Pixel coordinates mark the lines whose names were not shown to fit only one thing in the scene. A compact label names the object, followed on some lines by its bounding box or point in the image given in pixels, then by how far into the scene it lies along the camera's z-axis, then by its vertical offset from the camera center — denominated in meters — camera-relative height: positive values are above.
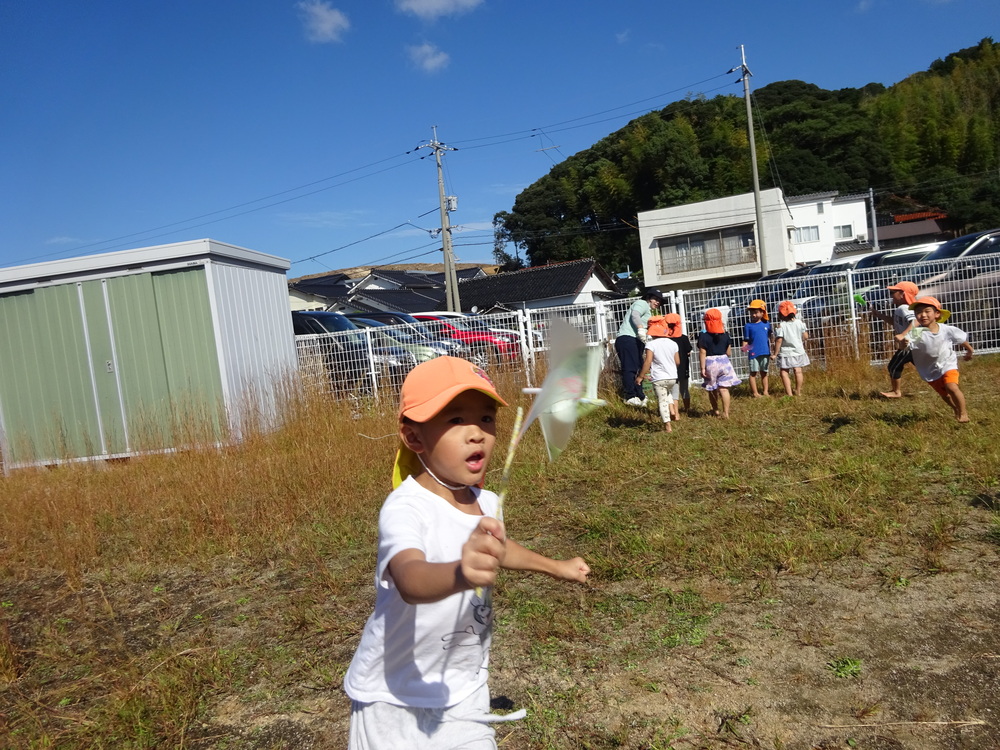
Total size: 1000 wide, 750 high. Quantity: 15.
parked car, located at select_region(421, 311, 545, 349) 10.71 +0.24
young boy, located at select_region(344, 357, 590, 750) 1.73 -0.58
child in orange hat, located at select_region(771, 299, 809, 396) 9.23 -0.46
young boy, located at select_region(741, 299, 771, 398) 9.63 -0.39
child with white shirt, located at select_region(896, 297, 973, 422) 6.62 -0.52
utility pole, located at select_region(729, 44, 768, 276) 26.23 +5.15
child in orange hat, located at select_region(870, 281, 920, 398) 7.89 -0.31
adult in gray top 9.33 -0.18
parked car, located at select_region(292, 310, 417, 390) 10.35 -0.02
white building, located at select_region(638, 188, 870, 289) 42.06 +4.44
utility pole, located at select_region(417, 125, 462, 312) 29.70 +3.65
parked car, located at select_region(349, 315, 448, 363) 10.63 +0.15
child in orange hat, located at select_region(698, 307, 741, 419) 8.41 -0.49
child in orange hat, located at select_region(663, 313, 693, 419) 8.98 -0.46
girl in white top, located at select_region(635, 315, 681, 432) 7.95 -0.48
